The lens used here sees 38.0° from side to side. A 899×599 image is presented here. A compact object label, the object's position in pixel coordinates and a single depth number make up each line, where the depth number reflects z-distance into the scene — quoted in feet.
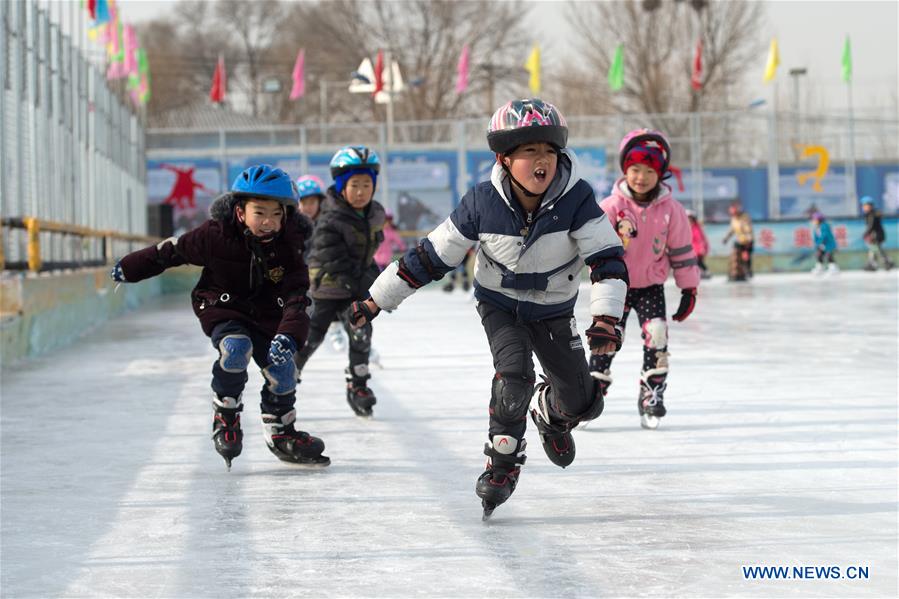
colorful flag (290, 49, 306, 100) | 139.85
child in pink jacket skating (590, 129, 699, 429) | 22.07
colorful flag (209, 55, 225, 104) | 138.82
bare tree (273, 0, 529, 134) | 177.06
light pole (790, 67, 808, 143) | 163.73
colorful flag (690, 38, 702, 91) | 144.97
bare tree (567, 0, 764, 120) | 165.17
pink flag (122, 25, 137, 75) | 87.92
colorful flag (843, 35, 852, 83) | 136.15
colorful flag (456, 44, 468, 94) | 140.97
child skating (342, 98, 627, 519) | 14.84
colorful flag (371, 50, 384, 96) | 132.77
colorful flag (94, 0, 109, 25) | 60.34
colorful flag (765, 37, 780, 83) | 148.05
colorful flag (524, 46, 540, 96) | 137.34
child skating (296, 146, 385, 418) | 24.39
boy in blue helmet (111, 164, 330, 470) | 17.93
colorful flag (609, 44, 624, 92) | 140.87
